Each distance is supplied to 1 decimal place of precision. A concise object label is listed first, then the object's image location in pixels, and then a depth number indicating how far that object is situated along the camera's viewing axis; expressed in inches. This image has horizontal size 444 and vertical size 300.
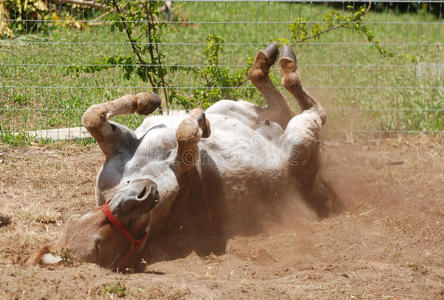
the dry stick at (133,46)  503.2
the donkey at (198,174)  278.1
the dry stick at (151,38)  509.3
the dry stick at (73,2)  530.3
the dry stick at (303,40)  511.1
